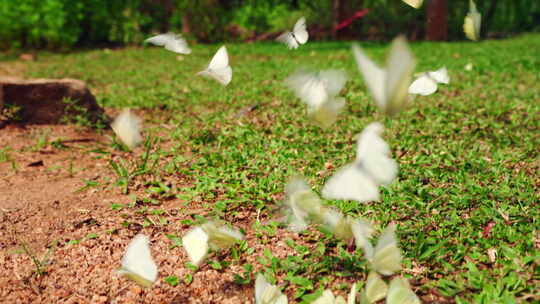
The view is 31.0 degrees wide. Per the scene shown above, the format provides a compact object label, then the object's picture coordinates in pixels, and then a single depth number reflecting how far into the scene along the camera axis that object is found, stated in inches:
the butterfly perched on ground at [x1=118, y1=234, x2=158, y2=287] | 25.7
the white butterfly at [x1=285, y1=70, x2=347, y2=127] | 25.3
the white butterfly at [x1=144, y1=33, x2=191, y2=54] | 27.6
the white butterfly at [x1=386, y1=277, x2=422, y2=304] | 24.9
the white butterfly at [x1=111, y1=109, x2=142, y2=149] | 28.9
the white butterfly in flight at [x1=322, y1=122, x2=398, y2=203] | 22.6
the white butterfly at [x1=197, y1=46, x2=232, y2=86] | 27.6
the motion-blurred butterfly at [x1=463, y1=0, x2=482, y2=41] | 27.6
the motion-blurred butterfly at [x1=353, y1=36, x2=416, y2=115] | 22.3
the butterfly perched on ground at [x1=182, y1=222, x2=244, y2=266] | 26.2
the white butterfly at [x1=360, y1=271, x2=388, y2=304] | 25.3
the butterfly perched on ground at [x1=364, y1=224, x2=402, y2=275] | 25.1
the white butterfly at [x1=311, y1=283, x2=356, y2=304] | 25.3
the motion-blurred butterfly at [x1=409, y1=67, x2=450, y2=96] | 26.7
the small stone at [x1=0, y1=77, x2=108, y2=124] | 43.0
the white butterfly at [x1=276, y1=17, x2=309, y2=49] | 27.3
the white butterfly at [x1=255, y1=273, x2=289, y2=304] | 25.6
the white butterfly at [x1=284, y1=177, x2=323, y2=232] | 26.2
